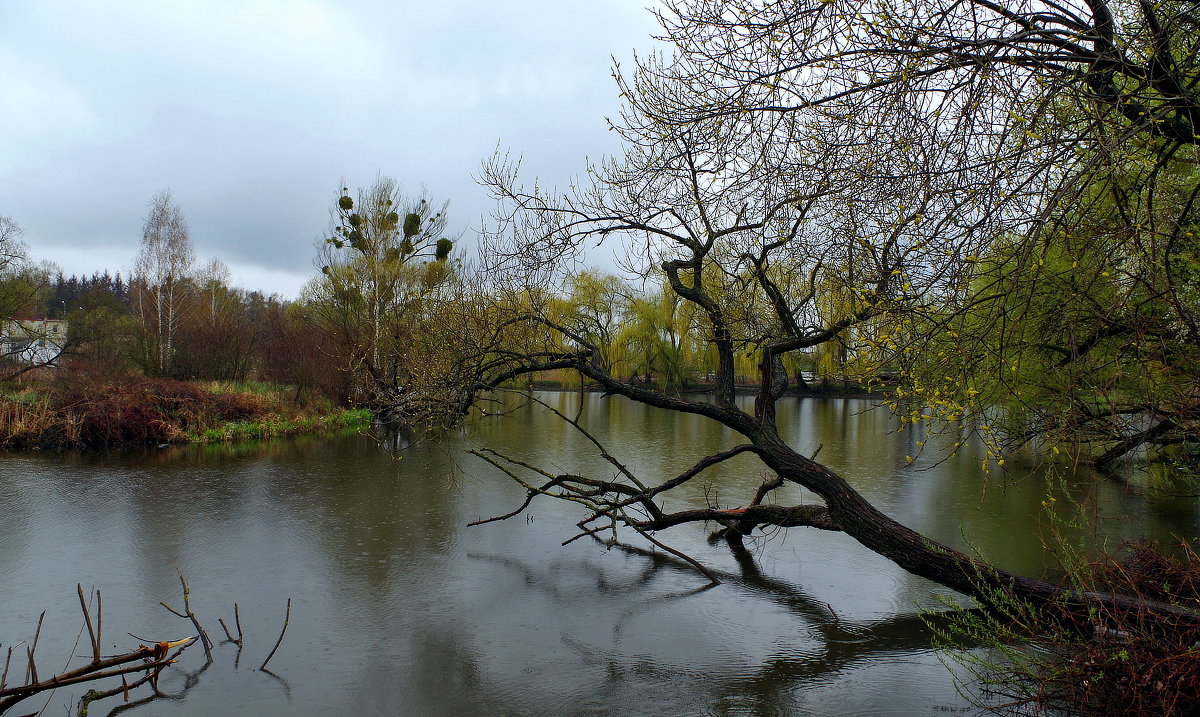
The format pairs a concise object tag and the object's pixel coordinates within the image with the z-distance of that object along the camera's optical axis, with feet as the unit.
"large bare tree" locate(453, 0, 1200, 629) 11.92
